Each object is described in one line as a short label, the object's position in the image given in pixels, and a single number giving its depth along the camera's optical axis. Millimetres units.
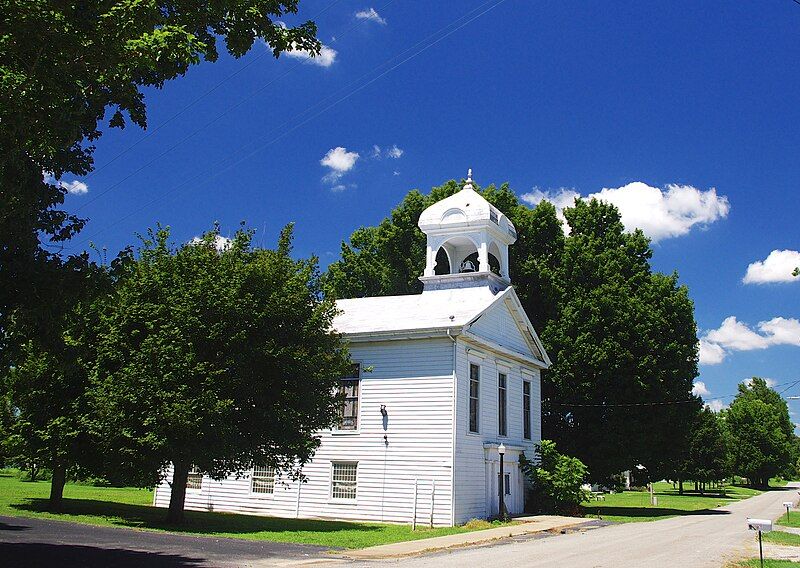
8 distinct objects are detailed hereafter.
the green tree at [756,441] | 90625
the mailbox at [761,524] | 13856
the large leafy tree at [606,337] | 37781
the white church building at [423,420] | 25781
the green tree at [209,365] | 19922
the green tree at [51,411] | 21453
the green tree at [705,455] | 65625
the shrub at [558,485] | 30773
